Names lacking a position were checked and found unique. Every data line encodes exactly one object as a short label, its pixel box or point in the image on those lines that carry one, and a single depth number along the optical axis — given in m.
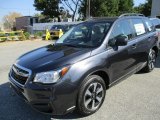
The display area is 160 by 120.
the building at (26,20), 34.49
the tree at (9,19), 50.49
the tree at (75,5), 28.74
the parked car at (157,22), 6.90
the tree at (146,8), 29.49
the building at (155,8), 18.37
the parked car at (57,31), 13.38
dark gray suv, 2.17
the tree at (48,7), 27.33
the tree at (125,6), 29.28
